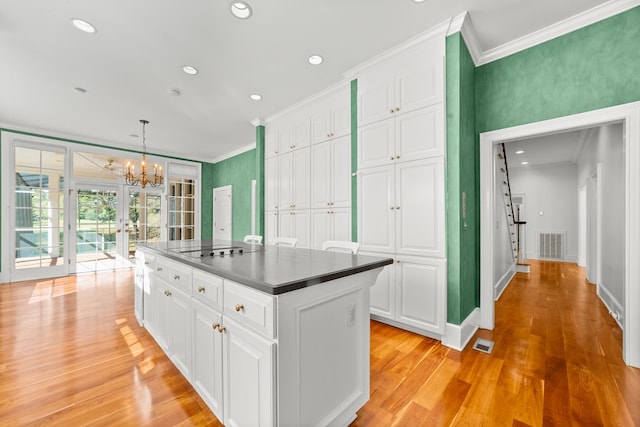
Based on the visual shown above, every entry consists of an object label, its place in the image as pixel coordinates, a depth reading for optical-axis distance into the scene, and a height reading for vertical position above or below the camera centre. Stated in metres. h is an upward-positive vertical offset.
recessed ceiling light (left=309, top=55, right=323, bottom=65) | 2.80 +1.70
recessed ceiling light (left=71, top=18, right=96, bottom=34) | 2.23 +1.66
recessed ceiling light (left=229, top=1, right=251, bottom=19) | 2.07 +1.69
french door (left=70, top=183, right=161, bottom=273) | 5.32 -0.23
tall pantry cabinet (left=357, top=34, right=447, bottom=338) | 2.34 +0.32
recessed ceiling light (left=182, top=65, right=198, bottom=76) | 2.94 +1.67
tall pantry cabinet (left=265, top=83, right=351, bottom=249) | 3.23 +0.61
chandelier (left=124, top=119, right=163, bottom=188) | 3.70 +0.61
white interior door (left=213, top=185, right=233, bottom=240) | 6.80 +0.06
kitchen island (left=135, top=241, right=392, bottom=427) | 1.03 -0.57
